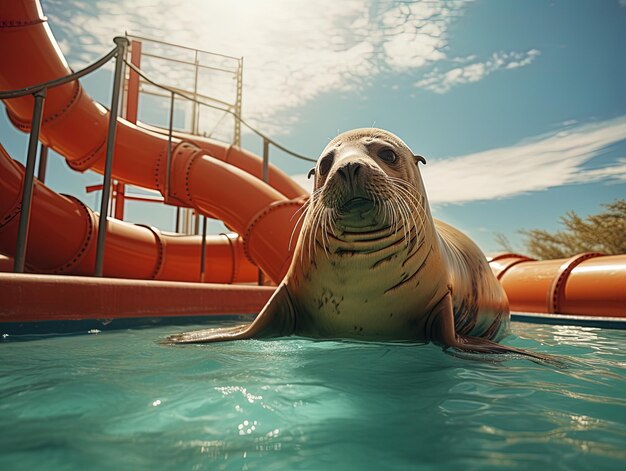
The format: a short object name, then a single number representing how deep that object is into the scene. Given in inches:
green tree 471.5
